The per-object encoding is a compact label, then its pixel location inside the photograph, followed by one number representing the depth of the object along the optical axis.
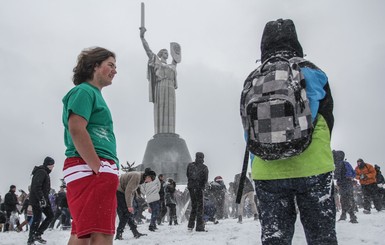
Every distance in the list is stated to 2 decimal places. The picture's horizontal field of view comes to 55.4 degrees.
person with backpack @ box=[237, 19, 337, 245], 2.12
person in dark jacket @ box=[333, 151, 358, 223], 9.03
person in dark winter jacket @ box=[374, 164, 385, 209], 12.13
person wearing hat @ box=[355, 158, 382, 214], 11.45
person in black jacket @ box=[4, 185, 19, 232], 12.95
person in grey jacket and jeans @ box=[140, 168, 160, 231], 9.60
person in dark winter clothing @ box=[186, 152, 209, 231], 8.52
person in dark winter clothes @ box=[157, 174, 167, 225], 12.51
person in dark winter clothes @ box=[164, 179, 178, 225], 12.20
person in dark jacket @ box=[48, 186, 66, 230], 11.87
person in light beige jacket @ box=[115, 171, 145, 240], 6.85
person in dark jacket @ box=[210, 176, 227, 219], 12.80
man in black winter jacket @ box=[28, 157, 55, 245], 7.24
